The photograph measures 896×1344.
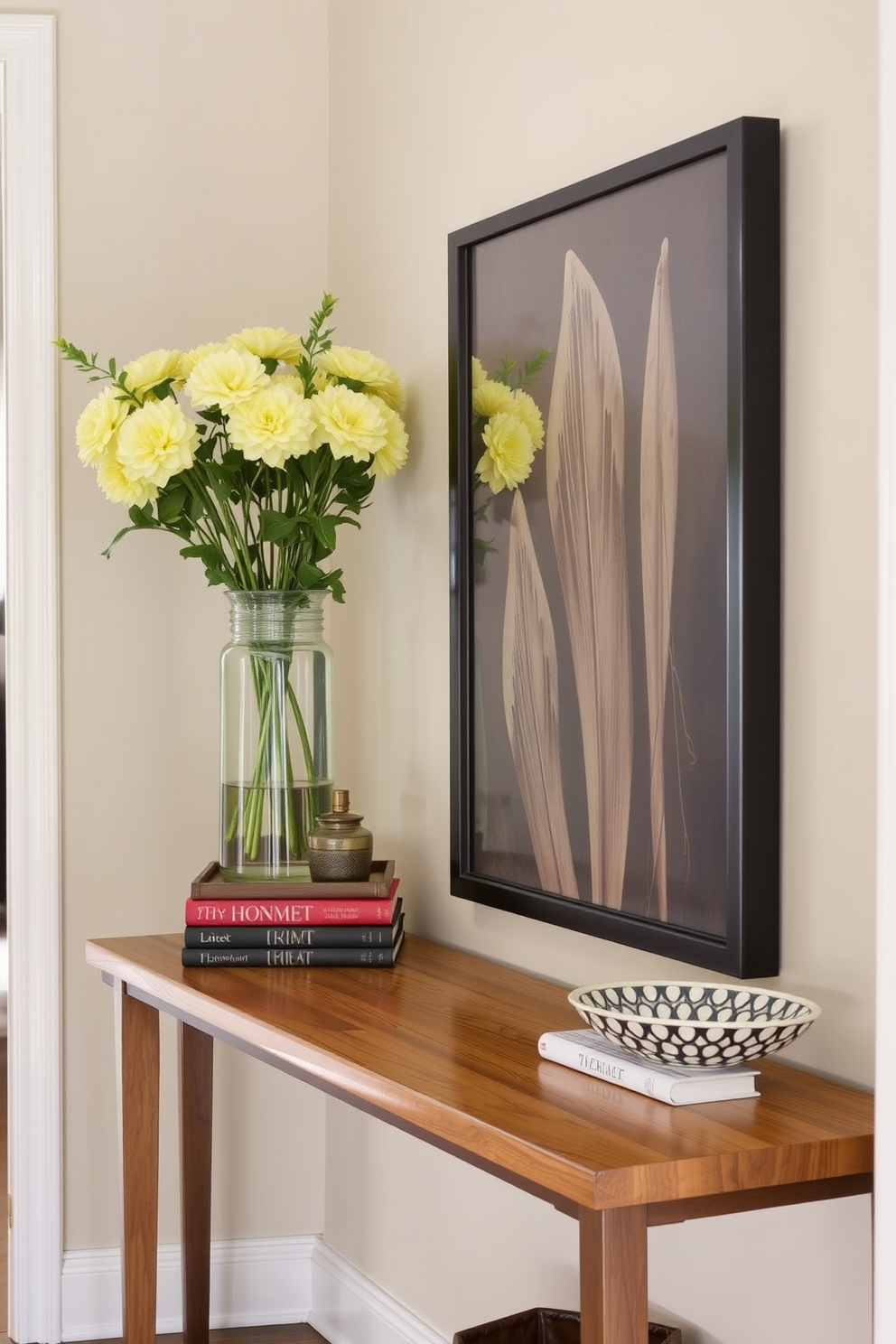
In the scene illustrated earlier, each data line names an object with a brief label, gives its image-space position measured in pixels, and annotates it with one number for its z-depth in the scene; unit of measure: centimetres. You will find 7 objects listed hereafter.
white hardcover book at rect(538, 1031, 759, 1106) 134
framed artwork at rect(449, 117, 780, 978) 152
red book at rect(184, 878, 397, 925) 203
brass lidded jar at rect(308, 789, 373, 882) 207
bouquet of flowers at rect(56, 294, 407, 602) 210
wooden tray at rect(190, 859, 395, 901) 203
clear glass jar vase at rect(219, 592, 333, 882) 221
